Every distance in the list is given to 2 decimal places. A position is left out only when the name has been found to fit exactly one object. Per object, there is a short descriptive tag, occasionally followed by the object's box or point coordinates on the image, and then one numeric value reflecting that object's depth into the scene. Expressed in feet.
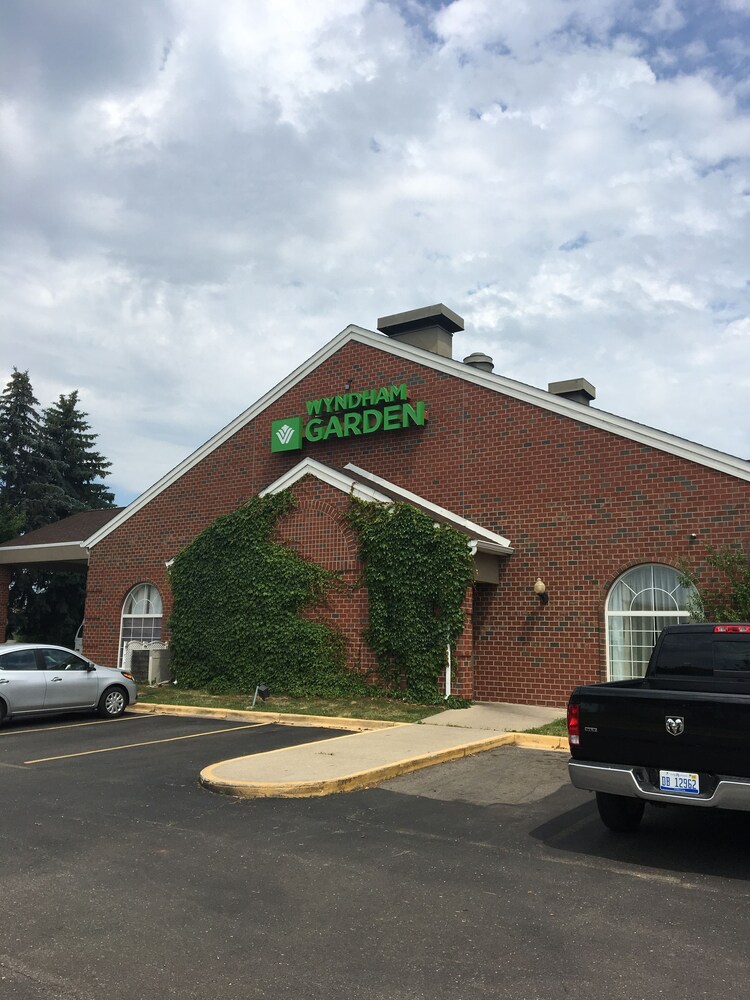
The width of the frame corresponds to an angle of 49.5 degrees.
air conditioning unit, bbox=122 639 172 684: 64.59
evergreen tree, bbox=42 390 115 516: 148.36
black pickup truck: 19.49
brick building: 49.85
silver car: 43.78
